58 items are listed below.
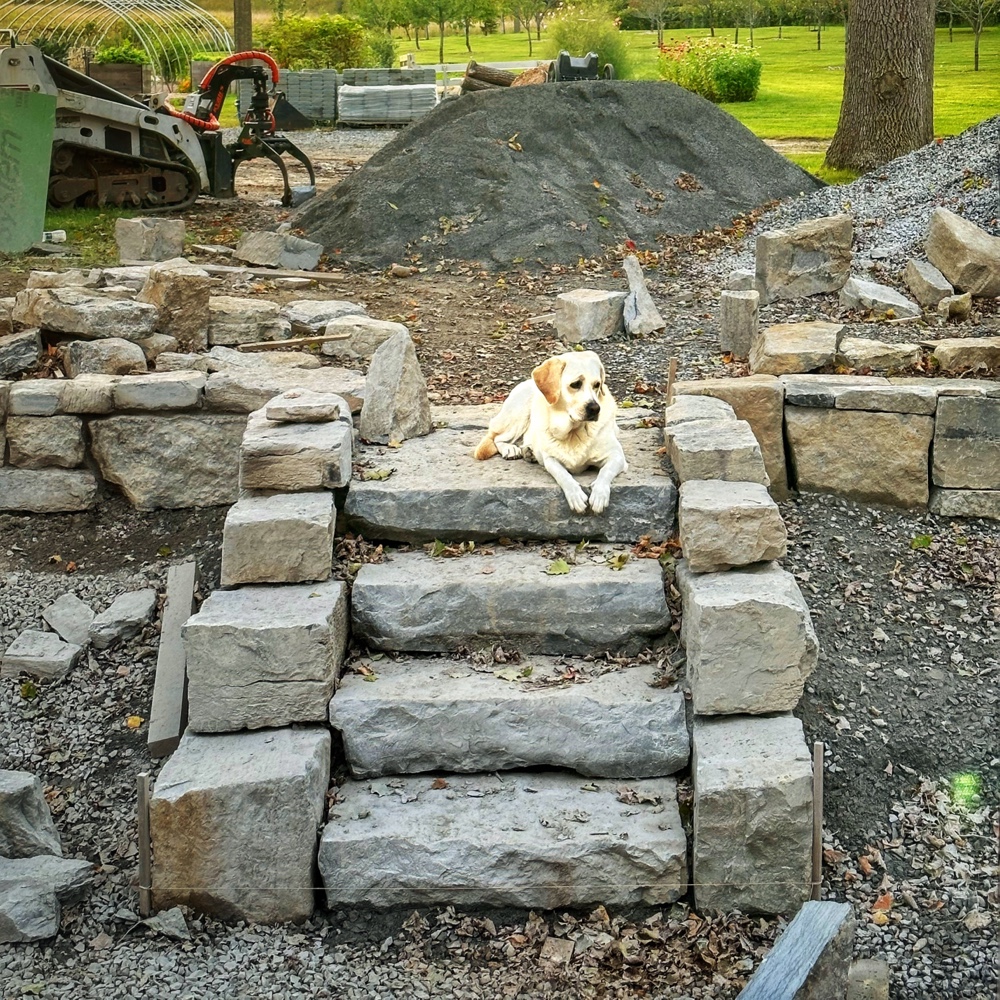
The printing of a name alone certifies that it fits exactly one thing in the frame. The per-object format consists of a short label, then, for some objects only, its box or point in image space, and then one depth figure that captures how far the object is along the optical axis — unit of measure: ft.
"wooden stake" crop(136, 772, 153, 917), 15.37
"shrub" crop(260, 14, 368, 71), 105.50
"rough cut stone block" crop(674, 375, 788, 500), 21.74
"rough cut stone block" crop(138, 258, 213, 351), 28.60
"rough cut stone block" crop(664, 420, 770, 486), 18.19
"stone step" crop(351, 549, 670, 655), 17.88
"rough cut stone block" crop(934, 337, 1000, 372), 23.26
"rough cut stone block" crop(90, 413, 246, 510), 24.75
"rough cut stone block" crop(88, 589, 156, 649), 21.29
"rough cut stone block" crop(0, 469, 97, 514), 24.95
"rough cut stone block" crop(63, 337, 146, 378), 26.32
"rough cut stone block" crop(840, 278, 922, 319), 28.81
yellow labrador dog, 18.65
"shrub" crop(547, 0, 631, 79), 80.48
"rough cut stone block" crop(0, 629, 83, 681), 20.84
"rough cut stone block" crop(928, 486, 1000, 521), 21.70
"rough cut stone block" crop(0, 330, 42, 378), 26.17
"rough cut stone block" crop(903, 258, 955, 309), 29.43
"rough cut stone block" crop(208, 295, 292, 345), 29.53
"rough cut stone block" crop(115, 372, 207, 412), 24.49
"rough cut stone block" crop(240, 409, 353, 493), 18.37
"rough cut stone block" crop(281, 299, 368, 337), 30.30
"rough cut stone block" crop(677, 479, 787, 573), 16.63
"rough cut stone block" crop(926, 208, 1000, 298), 29.32
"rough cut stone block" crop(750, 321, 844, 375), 23.50
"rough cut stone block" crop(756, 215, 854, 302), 31.91
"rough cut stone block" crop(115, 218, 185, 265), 37.81
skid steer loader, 46.50
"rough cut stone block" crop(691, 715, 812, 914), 15.03
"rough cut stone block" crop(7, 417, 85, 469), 24.66
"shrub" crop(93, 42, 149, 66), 88.32
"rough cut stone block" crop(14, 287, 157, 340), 27.22
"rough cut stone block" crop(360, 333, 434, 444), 21.48
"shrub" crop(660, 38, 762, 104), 77.71
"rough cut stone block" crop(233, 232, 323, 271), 39.09
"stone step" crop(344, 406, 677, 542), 19.03
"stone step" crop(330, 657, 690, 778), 16.55
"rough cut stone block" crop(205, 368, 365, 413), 24.26
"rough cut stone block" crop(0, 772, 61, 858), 16.14
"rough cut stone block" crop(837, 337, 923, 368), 23.72
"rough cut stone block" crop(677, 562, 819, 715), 15.76
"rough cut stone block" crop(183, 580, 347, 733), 16.19
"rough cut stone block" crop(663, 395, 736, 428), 20.06
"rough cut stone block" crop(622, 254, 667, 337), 30.81
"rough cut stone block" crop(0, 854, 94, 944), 15.10
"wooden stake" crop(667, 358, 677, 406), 22.89
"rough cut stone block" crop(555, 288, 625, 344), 30.63
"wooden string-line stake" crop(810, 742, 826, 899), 15.02
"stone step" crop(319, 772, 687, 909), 15.55
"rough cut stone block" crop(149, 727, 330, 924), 15.37
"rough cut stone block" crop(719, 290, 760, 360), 27.25
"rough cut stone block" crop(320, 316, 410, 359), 28.19
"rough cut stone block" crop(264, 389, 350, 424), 19.43
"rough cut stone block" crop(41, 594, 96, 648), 21.58
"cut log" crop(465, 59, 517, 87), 51.08
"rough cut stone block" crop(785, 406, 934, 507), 21.68
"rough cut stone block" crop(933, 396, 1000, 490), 21.40
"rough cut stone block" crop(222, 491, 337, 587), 17.30
